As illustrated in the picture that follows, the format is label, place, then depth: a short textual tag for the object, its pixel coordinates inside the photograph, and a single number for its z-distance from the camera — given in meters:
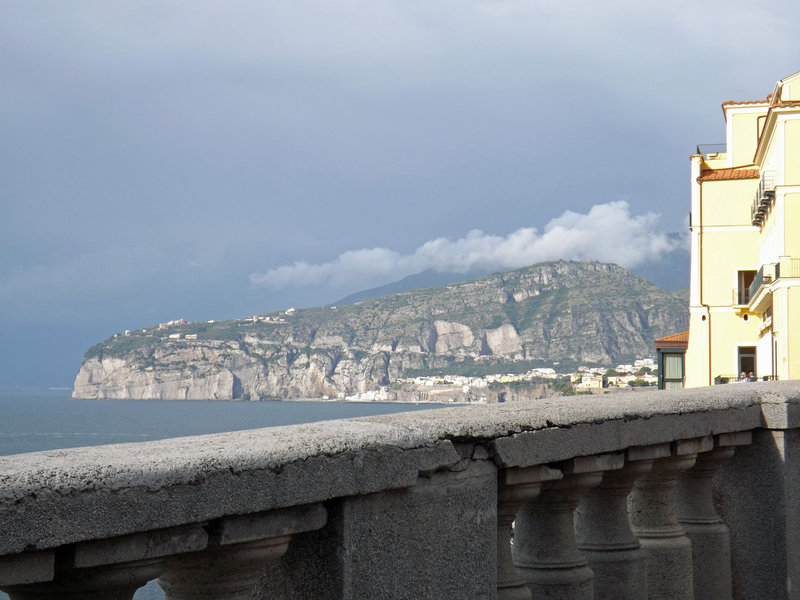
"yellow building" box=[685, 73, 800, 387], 102.71
